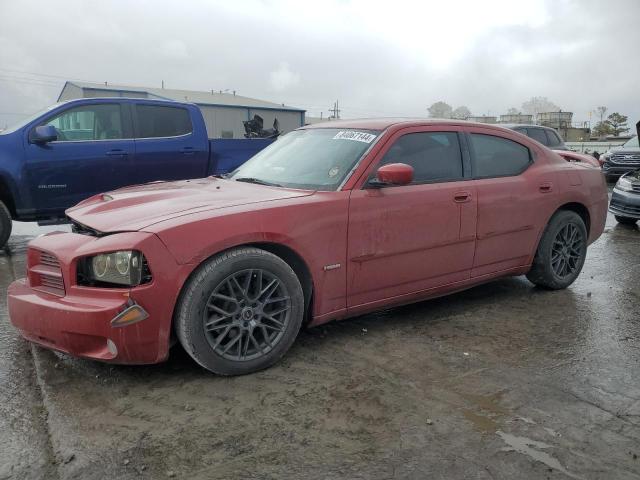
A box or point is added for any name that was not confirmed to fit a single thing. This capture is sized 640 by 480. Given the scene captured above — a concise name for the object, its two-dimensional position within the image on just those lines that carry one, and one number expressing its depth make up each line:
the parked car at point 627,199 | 8.41
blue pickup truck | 6.16
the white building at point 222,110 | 32.78
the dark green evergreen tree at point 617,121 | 69.31
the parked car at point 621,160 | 15.19
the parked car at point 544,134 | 12.57
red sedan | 2.81
